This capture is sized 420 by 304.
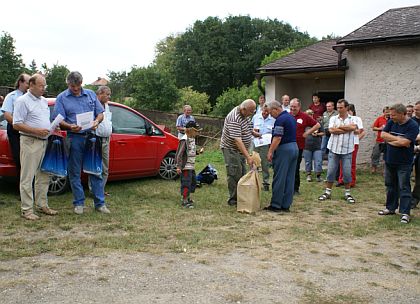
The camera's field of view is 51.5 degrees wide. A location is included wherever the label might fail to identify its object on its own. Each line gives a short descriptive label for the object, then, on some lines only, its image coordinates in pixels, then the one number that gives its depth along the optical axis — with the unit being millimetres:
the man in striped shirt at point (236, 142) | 6855
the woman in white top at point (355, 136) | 8453
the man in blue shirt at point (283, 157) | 6977
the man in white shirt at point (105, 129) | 6852
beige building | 11148
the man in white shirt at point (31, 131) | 5766
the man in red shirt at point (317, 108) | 11316
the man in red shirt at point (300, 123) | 8227
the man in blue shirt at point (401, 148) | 6430
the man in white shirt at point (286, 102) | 10004
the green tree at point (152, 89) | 24938
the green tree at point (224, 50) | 48094
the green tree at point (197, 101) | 37875
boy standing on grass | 7086
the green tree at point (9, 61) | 30344
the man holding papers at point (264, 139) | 8808
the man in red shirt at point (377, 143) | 10297
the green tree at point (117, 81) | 56266
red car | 8102
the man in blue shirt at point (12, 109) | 6453
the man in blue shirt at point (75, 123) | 6023
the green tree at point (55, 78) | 34312
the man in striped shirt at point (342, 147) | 7973
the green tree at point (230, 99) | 31938
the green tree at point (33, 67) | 34169
